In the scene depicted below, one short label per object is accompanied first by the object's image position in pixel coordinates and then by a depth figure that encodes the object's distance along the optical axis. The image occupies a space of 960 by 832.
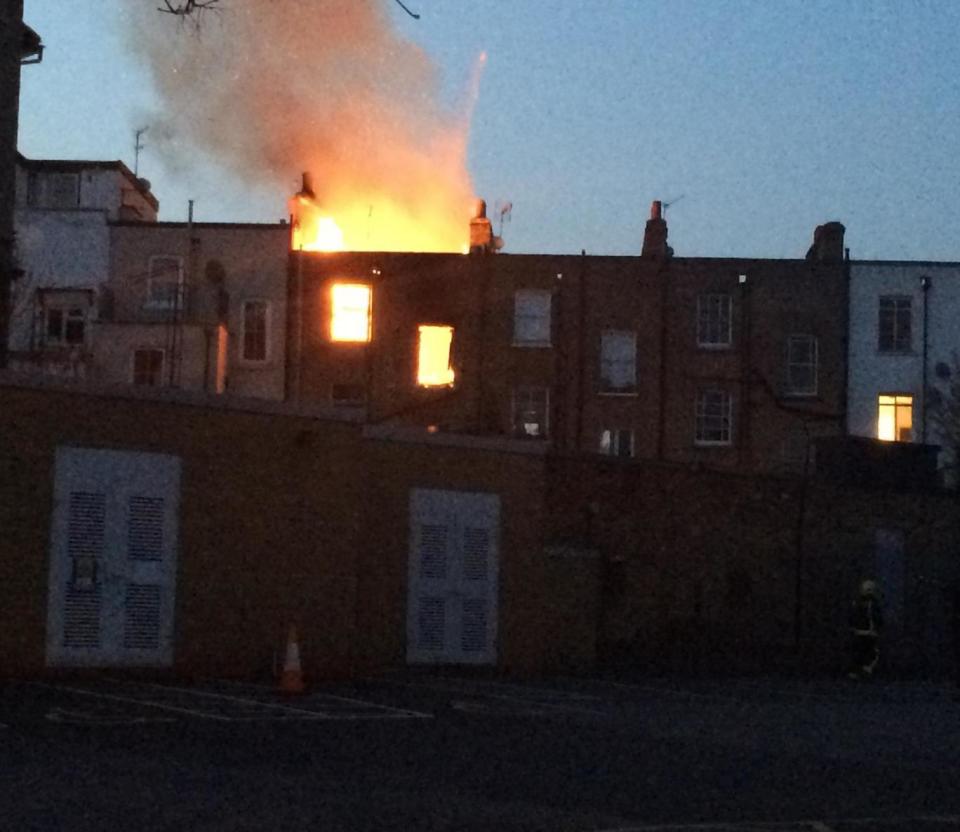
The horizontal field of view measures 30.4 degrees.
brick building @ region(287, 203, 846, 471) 56.34
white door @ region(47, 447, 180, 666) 23.44
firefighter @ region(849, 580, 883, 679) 33.28
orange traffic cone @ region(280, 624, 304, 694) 22.14
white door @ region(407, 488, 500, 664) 28.83
